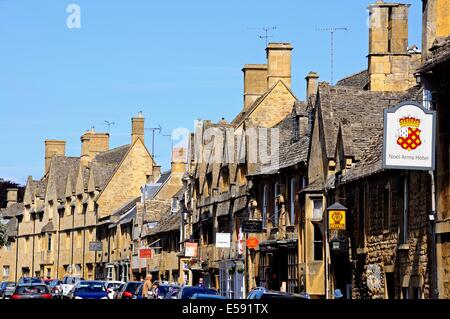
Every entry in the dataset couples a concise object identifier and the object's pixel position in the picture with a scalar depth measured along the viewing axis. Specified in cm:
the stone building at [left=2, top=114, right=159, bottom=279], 10312
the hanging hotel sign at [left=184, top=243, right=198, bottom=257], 6731
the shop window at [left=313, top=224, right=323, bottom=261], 4853
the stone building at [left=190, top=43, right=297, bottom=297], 6406
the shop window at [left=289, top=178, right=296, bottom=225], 5369
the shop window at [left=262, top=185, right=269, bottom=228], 5816
